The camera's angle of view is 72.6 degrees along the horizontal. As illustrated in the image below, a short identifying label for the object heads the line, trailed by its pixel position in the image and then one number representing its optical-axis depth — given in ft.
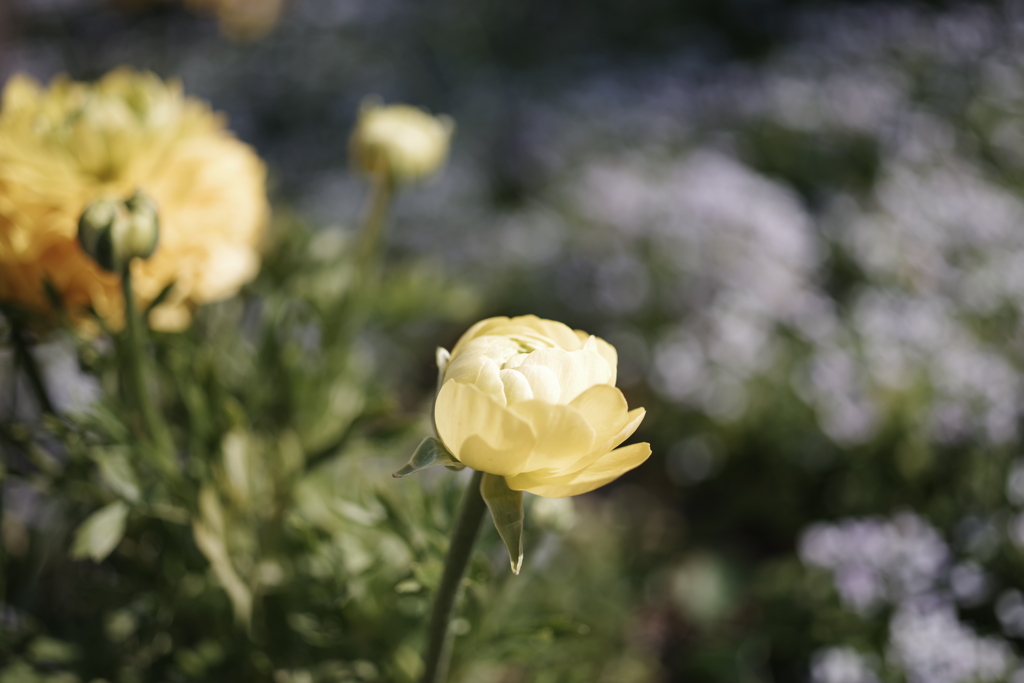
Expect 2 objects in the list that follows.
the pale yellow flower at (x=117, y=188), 1.57
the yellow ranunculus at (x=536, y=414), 1.00
